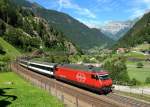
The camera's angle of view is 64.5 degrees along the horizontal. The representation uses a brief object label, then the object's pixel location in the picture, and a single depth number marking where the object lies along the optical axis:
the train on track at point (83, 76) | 18.58
